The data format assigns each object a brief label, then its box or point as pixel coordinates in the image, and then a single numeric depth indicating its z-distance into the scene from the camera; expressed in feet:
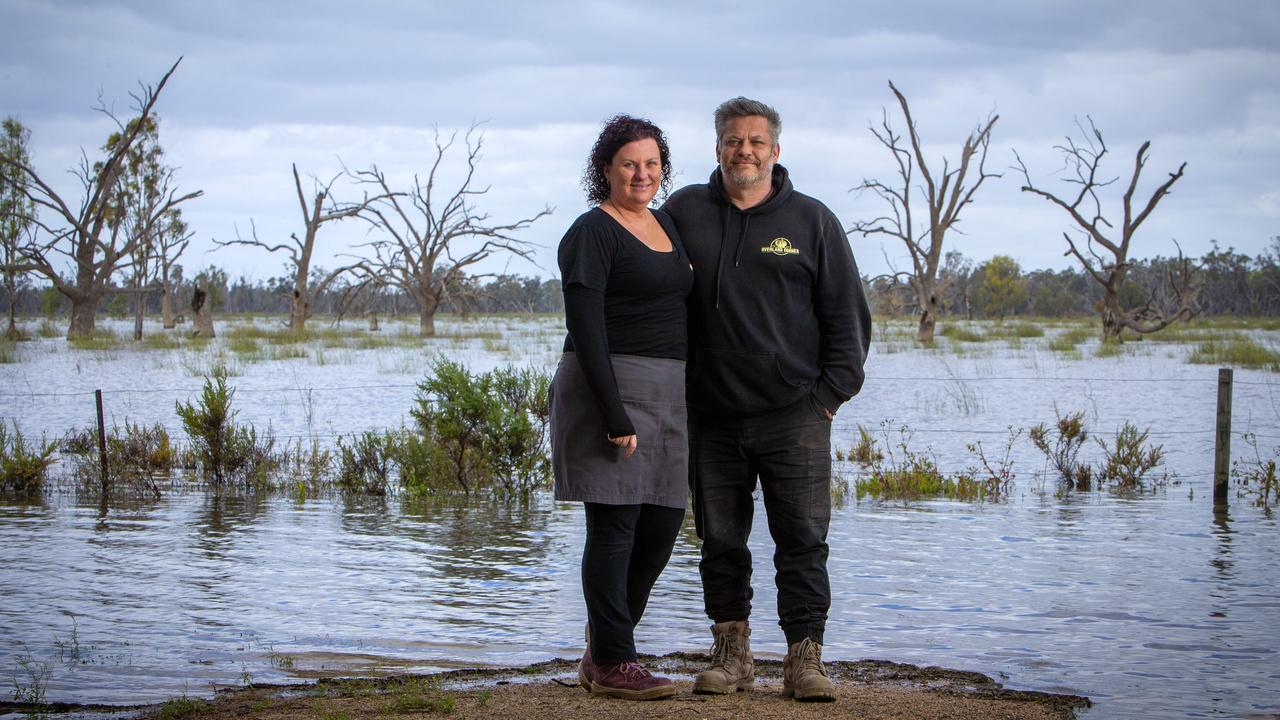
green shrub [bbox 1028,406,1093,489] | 37.09
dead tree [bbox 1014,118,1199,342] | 105.60
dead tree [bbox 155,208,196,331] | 172.24
